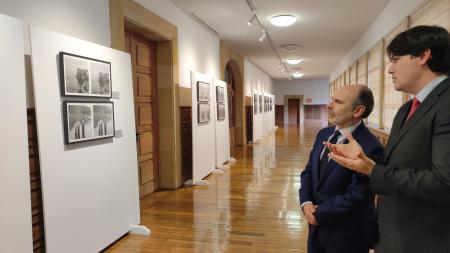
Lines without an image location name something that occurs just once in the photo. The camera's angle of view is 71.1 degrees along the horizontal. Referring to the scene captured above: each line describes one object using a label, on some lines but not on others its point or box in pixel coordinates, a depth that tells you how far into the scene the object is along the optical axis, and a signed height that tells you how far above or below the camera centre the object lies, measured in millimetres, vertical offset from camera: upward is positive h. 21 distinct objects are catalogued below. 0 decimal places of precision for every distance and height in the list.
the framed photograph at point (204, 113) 5961 -68
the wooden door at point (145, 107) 4895 +66
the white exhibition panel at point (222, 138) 7141 -678
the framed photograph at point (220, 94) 7223 +361
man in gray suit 1129 -195
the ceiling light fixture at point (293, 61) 12407 +1870
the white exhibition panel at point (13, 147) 2176 -236
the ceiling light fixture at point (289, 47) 9308 +1829
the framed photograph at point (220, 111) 7242 -55
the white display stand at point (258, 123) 12572 -627
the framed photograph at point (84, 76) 2713 +338
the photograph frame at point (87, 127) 2723 -135
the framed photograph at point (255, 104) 12797 +181
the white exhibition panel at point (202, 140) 5766 -599
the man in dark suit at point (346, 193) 1668 -477
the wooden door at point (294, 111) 24578 -277
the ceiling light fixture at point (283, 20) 5964 +1684
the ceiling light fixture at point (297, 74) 17953 +1961
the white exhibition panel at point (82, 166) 2537 -512
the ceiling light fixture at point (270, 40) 5352 +1826
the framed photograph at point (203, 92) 5930 +343
